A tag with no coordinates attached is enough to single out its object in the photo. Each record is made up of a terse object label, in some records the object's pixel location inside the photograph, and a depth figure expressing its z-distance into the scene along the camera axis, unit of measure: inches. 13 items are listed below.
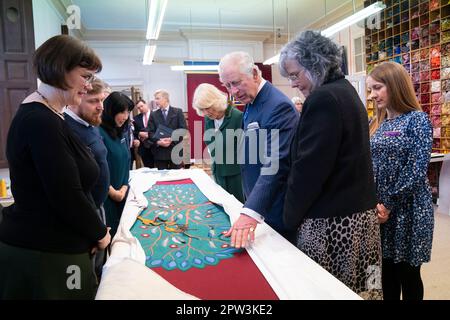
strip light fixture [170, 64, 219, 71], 255.8
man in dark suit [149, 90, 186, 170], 188.7
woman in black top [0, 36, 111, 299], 41.1
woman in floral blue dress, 66.2
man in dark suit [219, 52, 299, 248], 51.9
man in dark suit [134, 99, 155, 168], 192.5
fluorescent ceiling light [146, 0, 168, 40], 133.7
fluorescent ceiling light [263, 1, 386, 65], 140.3
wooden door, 129.5
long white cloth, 35.4
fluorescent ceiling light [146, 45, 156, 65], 222.2
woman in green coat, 103.0
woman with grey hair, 44.0
